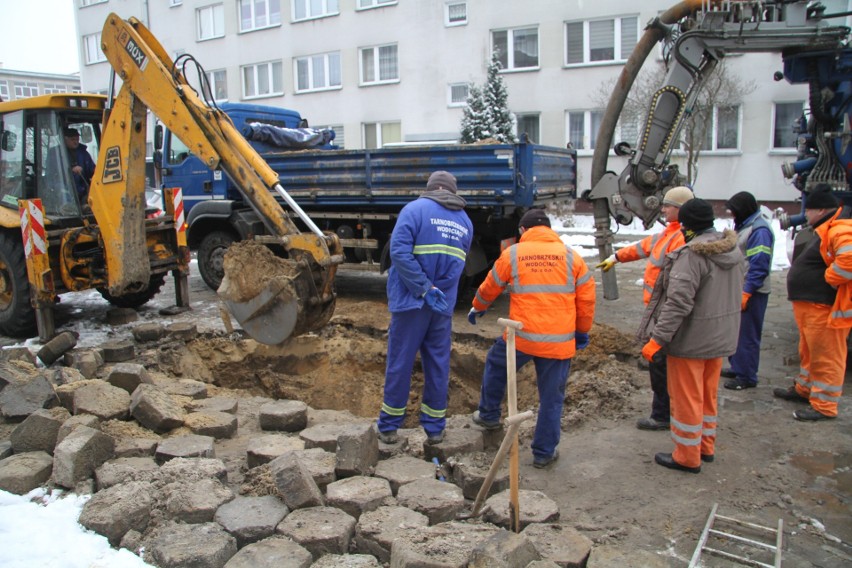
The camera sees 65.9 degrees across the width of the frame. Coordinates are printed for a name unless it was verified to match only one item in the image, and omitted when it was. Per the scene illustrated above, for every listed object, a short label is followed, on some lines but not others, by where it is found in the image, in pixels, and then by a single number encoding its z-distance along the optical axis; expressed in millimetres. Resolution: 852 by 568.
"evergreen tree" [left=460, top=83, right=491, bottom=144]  18016
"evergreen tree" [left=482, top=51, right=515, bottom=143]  18234
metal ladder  3225
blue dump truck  8031
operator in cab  7668
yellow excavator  5578
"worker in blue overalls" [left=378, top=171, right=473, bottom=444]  4336
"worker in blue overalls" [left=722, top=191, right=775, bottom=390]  5539
